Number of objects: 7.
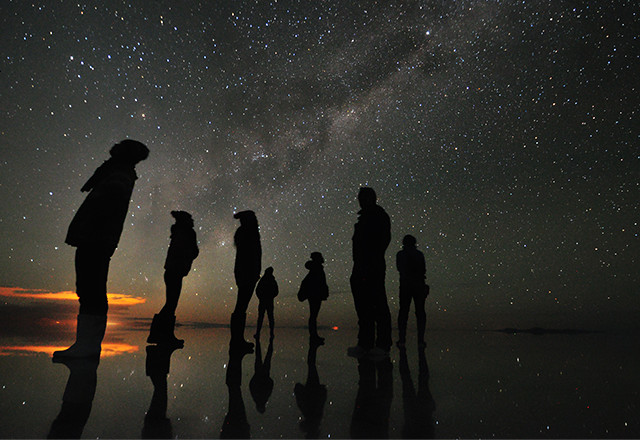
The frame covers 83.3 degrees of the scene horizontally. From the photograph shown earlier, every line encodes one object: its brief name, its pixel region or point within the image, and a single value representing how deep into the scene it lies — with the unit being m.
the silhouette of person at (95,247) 2.97
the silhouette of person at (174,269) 4.64
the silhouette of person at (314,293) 5.96
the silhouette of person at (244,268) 4.30
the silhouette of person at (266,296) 7.37
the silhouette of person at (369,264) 3.94
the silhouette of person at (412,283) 5.39
